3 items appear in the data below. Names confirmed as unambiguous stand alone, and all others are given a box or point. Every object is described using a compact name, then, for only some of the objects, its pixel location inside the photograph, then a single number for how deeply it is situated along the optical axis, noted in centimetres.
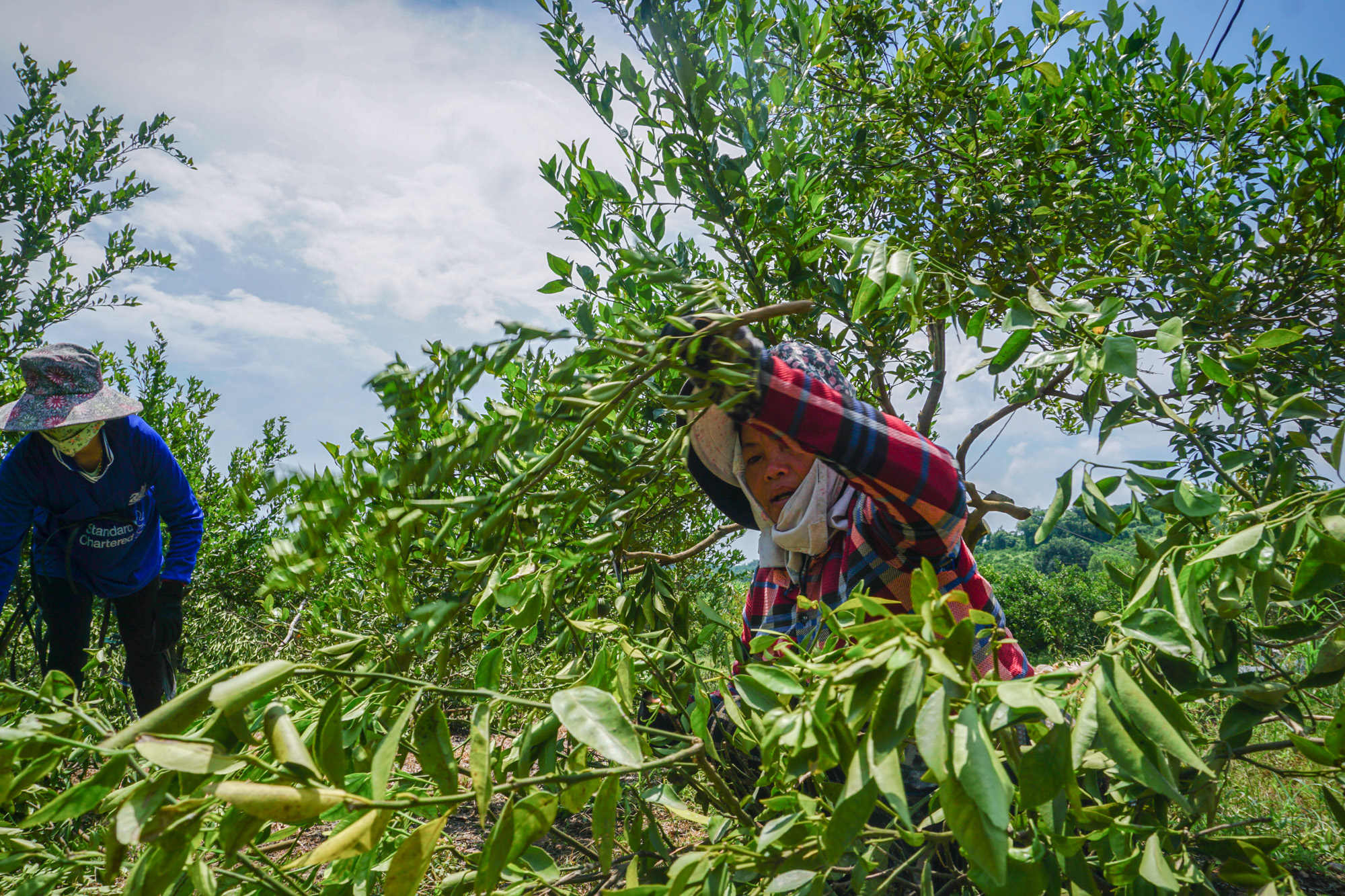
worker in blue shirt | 276
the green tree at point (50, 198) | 414
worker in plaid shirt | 119
